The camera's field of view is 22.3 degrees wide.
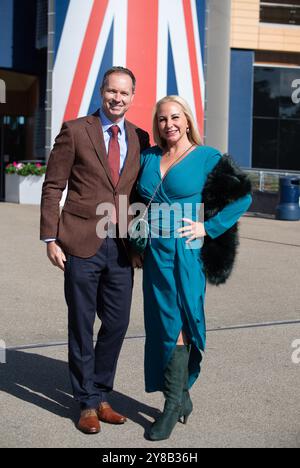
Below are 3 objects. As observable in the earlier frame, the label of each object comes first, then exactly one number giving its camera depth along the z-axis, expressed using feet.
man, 13.98
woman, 13.61
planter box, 66.13
